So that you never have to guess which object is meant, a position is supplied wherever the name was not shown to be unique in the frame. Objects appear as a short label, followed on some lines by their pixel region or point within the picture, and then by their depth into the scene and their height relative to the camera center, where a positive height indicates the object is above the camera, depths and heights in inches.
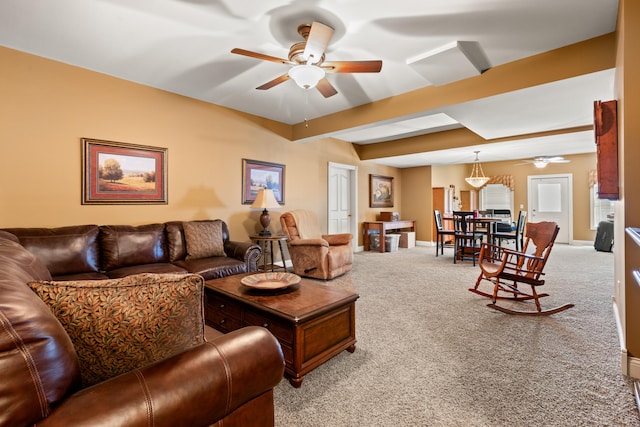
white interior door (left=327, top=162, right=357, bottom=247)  253.3 +11.3
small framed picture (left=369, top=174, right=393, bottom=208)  296.0 +20.9
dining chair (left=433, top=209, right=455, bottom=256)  241.8 -12.8
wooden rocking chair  116.0 -24.0
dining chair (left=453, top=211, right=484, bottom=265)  221.6 -22.2
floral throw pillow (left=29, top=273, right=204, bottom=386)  33.3 -12.2
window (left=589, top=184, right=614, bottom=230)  303.1 +0.9
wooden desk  276.7 -15.8
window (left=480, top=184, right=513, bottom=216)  358.9 +16.8
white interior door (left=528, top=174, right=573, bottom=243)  322.0 +10.4
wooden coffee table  74.3 -29.0
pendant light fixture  285.6 +29.4
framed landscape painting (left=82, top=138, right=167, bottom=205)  130.0 +18.6
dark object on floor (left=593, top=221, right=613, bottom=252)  262.4 -24.1
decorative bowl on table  88.7 -21.7
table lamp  168.4 +4.5
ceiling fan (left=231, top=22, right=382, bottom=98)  91.2 +48.2
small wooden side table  173.3 -20.6
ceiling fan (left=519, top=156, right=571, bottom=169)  278.8 +47.8
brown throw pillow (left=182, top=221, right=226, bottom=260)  138.0 -12.8
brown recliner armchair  171.8 -22.8
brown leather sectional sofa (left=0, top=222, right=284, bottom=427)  25.6 -17.5
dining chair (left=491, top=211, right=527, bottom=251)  231.8 -16.2
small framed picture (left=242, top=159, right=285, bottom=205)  185.6 +21.8
